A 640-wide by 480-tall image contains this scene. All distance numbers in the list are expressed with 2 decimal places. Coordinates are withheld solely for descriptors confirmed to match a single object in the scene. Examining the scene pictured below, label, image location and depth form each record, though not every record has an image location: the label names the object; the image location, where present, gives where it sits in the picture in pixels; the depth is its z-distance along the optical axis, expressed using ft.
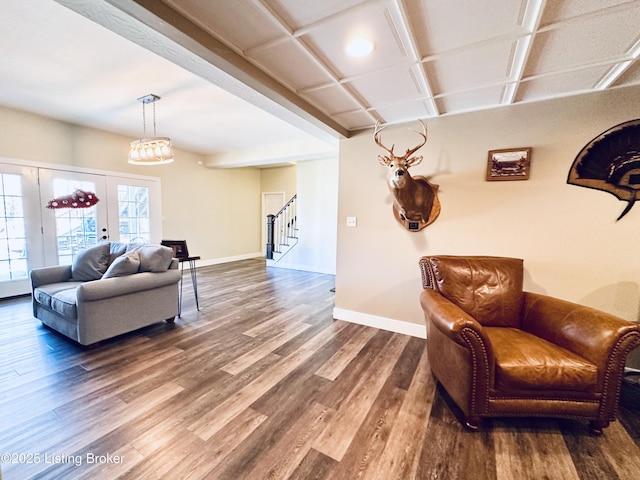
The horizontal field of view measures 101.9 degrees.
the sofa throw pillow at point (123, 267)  8.79
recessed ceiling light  5.34
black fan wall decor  6.88
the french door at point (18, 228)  12.40
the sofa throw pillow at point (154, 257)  9.44
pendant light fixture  10.55
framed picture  7.85
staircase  22.17
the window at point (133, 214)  16.51
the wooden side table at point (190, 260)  11.02
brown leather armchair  4.95
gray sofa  7.97
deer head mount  7.88
